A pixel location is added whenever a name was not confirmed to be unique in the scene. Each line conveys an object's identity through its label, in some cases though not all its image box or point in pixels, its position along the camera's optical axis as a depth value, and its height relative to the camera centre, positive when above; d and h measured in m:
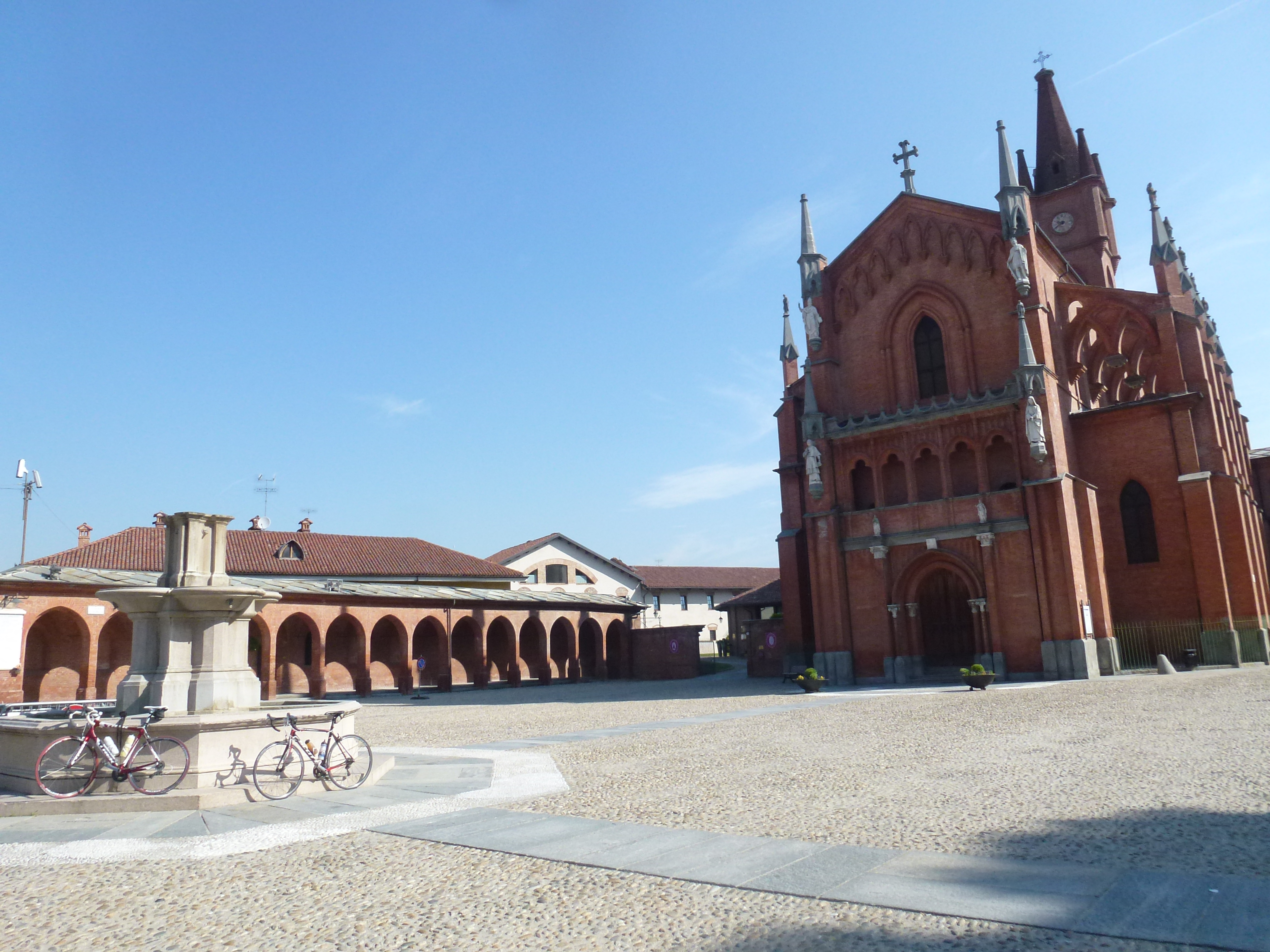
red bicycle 9.41 -0.99
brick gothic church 29.11 +5.67
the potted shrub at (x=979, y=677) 25.53 -1.54
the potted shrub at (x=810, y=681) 27.97 -1.53
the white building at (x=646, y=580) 66.75 +4.88
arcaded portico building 28.69 +1.37
